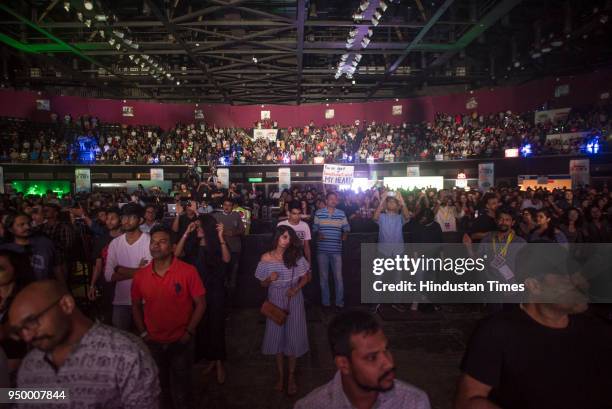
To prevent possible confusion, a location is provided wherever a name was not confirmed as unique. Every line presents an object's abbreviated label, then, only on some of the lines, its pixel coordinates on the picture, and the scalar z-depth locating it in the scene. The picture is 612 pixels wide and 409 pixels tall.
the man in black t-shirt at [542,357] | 2.02
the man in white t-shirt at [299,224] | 5.98
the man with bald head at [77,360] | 1.83
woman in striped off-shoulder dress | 4.26
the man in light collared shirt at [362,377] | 1.79
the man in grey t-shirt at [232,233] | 6.98
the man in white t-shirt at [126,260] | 4.23
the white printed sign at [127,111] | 28.66
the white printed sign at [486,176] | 18.78
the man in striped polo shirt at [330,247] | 6.93
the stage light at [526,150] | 20.22
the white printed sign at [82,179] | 17.33
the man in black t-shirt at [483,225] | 6.11
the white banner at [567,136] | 18.69
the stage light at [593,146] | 17.81
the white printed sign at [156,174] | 18.86
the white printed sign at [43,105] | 25.03
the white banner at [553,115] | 21.91
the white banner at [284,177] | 18.25
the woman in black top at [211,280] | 4.52
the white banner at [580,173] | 16.05
